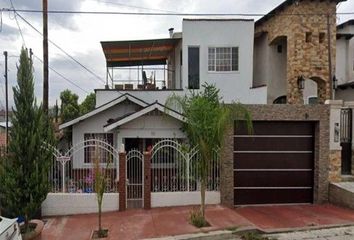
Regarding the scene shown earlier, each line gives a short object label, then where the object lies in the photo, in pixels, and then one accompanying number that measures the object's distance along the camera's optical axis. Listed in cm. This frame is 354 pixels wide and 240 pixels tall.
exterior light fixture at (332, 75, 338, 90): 1945
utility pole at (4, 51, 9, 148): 2314
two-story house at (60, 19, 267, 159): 1444
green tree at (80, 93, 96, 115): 3322
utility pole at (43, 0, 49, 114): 1418
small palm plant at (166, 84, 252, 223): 945
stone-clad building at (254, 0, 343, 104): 1867
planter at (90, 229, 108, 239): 892
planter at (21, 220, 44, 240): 830
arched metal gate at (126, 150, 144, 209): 1170
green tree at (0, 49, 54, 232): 881
